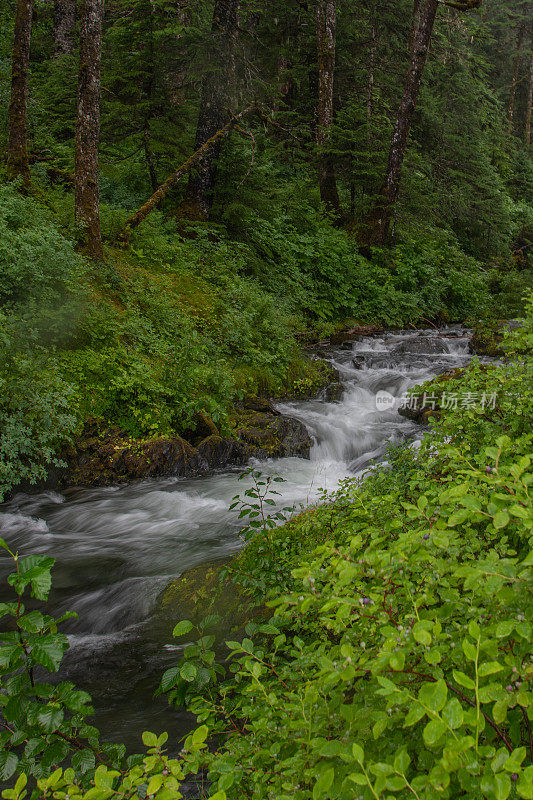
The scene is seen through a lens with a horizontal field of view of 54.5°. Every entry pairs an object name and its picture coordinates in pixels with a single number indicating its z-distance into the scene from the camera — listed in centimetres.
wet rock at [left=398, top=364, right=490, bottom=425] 905
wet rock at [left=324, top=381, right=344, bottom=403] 1043
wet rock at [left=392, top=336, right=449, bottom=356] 1321
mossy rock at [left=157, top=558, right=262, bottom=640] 385
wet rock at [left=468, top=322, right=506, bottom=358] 1266
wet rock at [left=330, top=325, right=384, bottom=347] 1342
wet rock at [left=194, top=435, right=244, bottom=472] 770
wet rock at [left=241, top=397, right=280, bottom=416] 885
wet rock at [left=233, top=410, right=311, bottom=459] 805
